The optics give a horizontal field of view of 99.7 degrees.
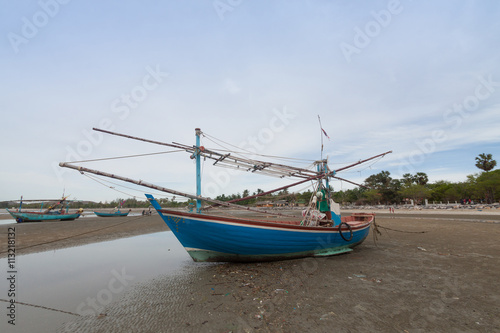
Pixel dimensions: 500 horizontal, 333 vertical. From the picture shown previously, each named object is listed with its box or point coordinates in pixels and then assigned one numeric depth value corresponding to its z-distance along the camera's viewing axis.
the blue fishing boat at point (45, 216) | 29.78
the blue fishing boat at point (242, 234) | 7.76
